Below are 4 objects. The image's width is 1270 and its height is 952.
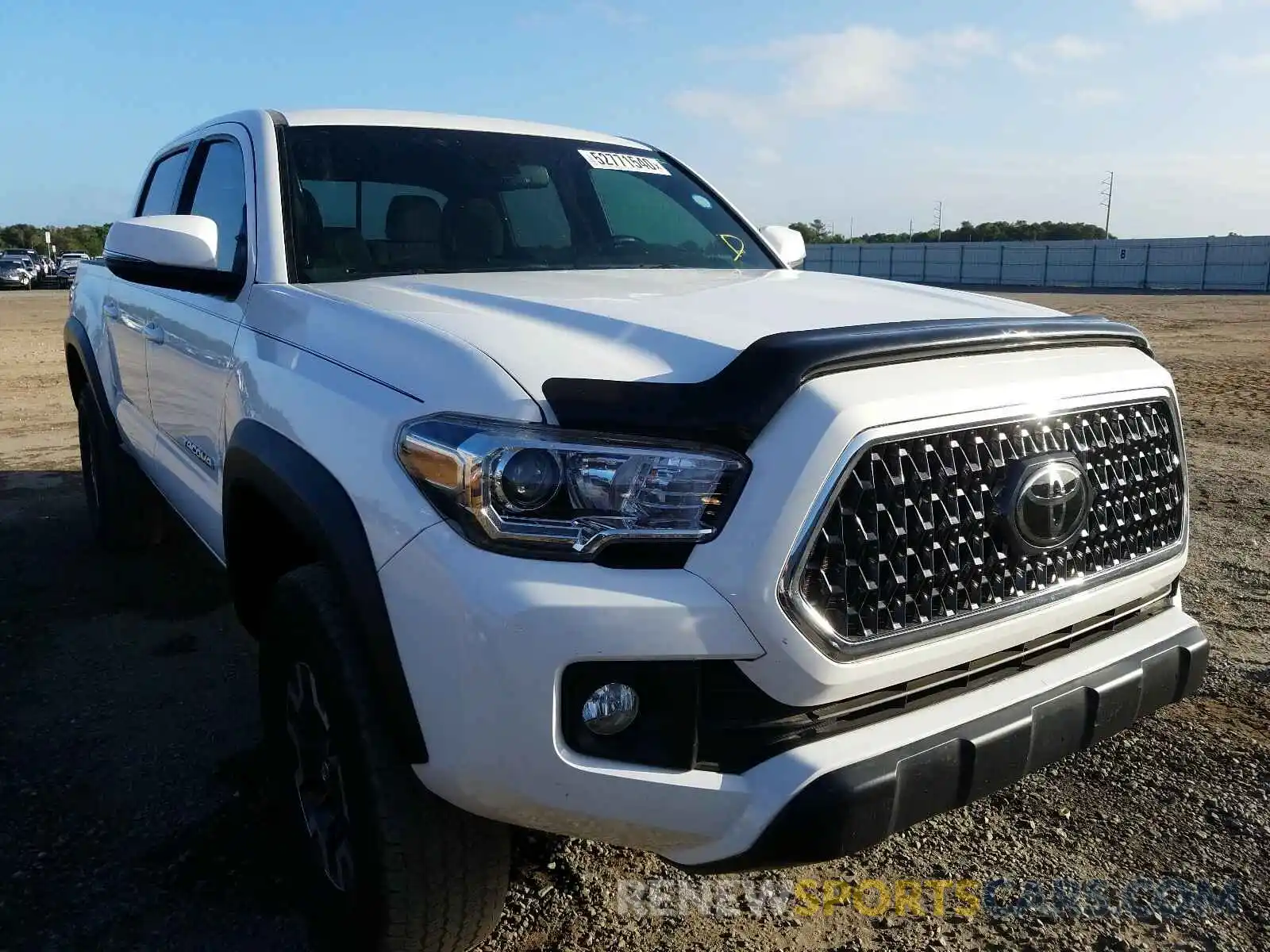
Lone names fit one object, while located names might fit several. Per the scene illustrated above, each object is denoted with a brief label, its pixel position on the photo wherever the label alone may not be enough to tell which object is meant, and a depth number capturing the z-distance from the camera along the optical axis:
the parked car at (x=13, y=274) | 39.09
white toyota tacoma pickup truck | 1.71
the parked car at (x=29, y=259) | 40.34
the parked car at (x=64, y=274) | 41.60
